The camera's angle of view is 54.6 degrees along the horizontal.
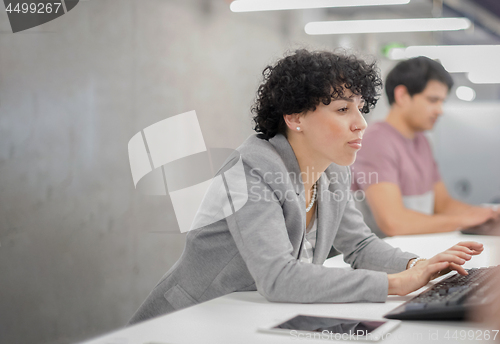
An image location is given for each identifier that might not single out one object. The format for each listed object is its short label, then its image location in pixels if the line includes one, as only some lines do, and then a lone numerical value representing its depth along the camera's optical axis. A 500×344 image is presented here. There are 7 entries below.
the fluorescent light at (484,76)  4.16
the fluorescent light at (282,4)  3.34
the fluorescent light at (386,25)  4.34
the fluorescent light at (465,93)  4.52
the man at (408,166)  2.16
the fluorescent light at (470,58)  4.19
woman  0.95
